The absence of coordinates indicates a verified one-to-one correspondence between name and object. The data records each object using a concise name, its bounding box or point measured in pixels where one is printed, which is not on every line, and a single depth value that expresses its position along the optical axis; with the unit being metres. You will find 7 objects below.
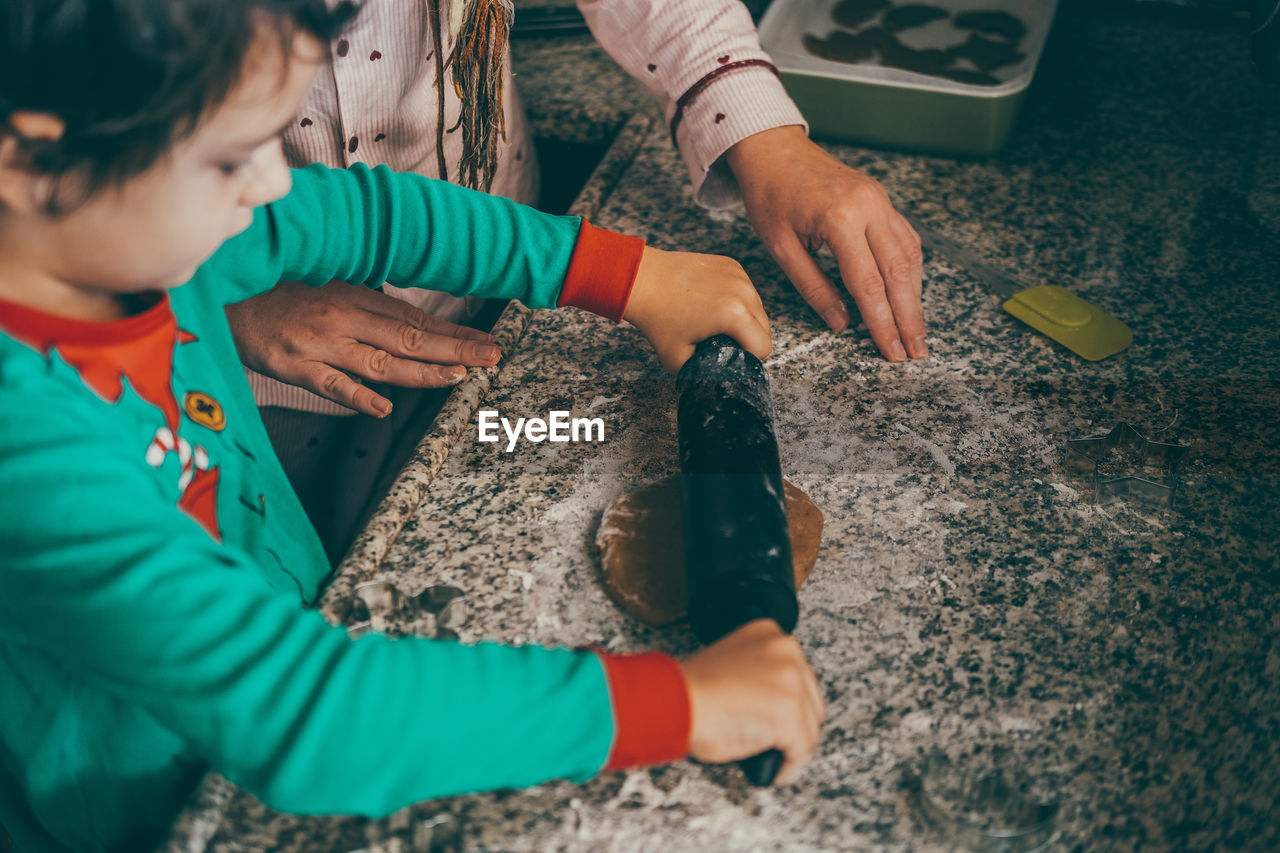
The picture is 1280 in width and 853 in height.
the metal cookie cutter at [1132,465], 0.70
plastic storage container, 1.05
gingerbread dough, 0.62
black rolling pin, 0.57
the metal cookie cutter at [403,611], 0.61
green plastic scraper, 0.84
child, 0.44
